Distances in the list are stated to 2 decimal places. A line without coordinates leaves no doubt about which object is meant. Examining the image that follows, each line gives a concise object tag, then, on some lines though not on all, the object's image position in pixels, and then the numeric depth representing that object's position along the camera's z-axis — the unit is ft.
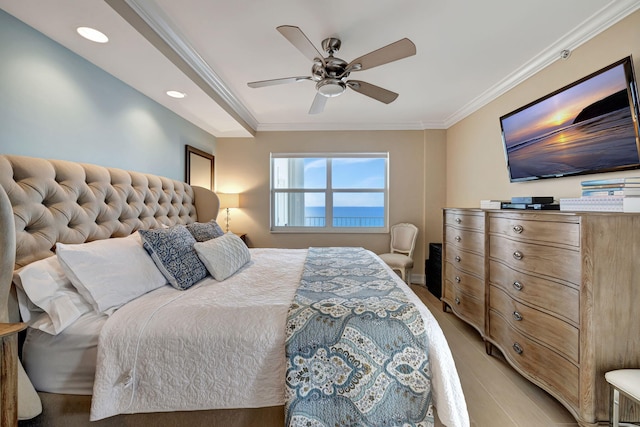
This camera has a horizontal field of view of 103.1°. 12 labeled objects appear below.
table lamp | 12.01
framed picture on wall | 10.41
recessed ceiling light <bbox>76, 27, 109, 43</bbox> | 5.04
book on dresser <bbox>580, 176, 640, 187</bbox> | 4.43
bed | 3.50
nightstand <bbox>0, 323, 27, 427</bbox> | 2.89
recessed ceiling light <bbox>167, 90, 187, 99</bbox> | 7.91
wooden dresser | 4.15
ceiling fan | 5.15
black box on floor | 10.94
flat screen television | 5.06
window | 13.61
